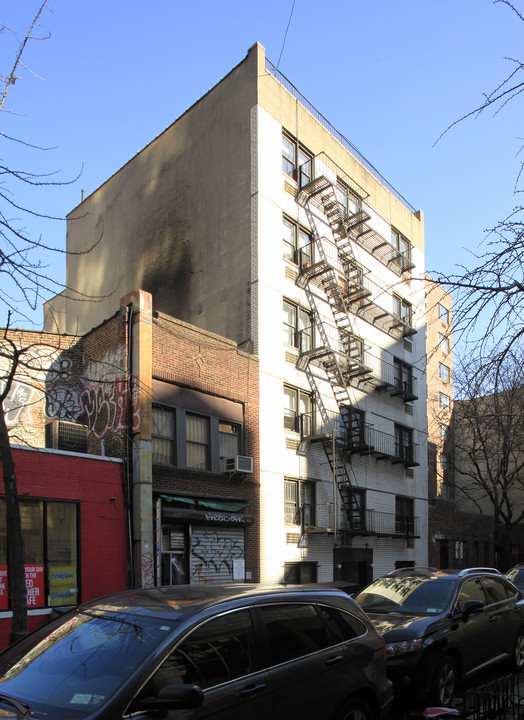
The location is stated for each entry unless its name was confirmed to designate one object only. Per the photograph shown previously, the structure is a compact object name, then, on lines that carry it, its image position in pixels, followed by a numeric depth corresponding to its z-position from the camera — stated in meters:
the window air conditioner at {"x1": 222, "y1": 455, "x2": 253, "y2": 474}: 17.77
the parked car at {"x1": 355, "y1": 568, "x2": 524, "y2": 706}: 7.38
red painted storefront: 13.16
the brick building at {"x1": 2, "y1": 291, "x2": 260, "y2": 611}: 15.07
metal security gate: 16.50
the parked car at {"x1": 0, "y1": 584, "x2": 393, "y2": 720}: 3.91
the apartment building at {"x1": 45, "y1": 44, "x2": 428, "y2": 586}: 20.75
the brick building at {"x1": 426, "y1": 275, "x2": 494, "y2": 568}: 30.36
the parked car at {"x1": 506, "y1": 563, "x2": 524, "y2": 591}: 14.48
